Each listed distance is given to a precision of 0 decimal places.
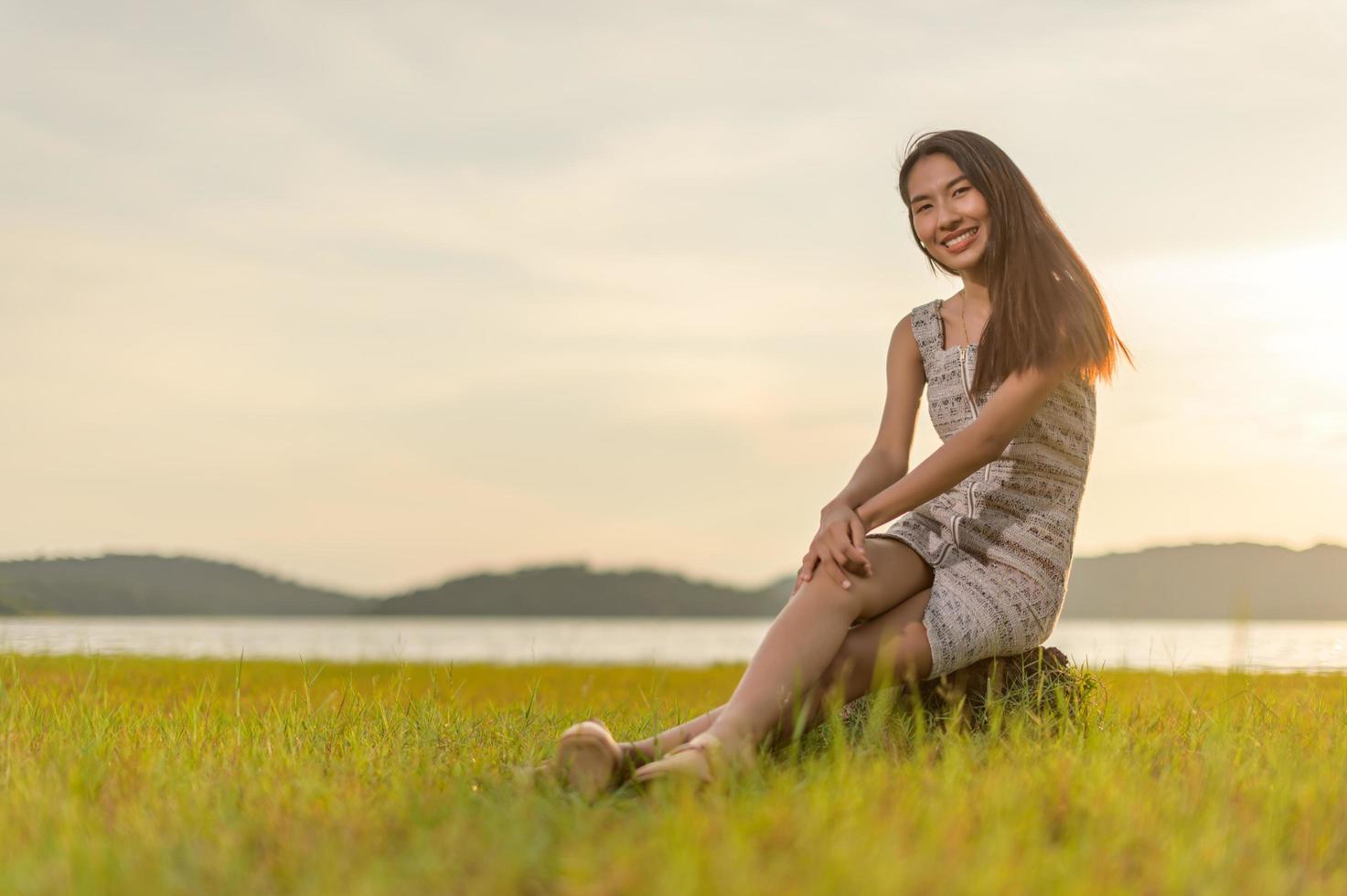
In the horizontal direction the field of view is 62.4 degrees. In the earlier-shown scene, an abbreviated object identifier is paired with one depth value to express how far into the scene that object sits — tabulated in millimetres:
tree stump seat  4762
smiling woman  4266
